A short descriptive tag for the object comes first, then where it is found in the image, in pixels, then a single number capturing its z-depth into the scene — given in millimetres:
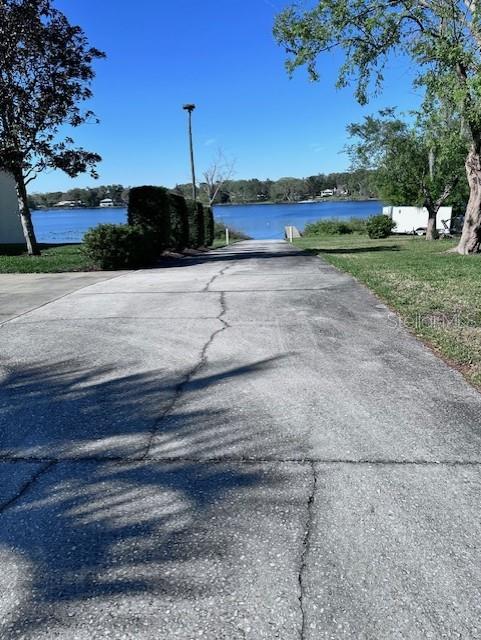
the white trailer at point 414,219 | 34969
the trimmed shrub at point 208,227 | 25675
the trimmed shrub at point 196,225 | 22222
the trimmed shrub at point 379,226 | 30272
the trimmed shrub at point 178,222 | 17984
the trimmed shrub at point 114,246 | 12352
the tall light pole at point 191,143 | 25781
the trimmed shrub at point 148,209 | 14695
